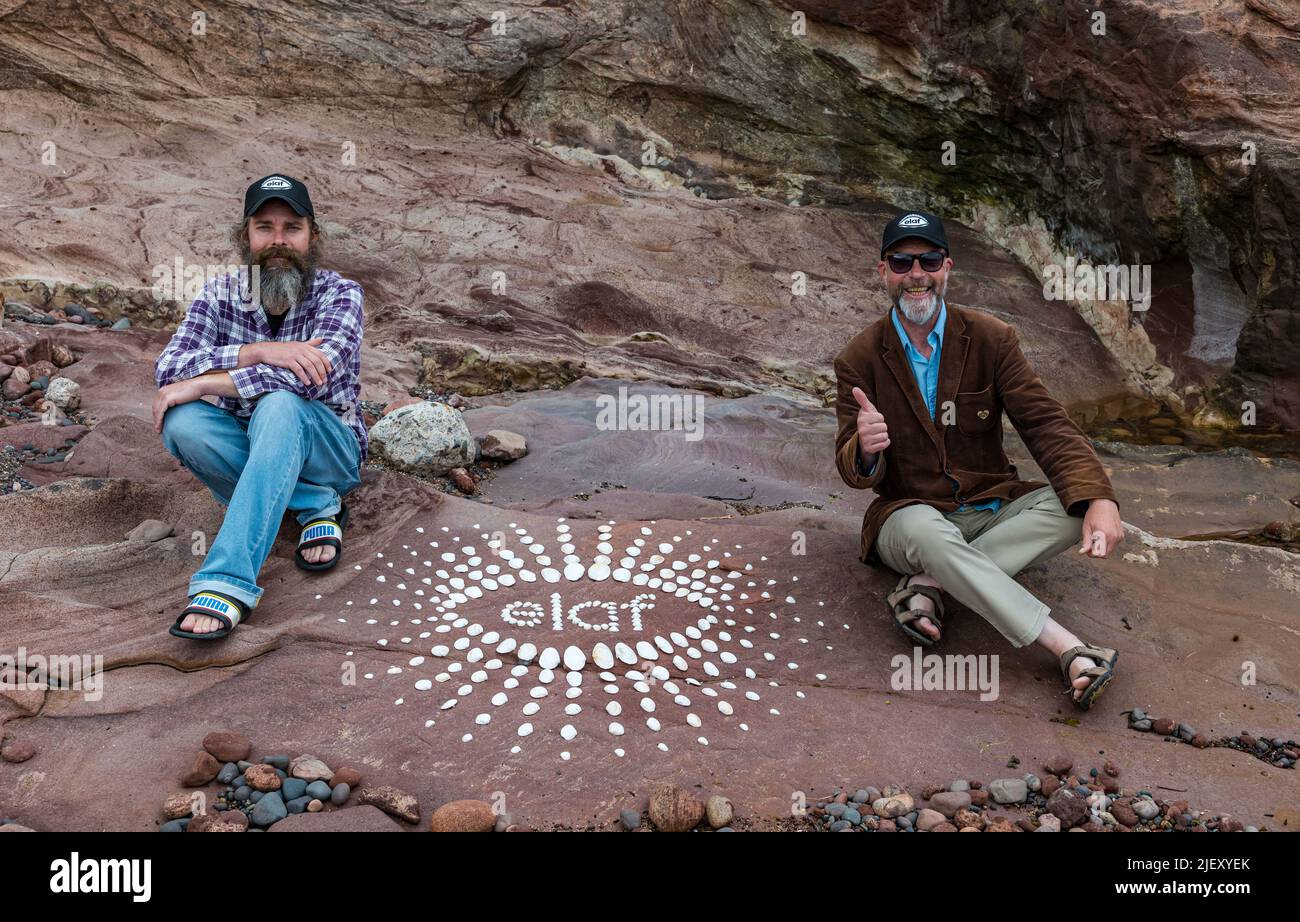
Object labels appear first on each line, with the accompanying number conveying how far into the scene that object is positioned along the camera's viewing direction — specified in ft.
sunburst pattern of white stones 11.21
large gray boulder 17.46
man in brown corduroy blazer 11.97
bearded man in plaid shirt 11.80
